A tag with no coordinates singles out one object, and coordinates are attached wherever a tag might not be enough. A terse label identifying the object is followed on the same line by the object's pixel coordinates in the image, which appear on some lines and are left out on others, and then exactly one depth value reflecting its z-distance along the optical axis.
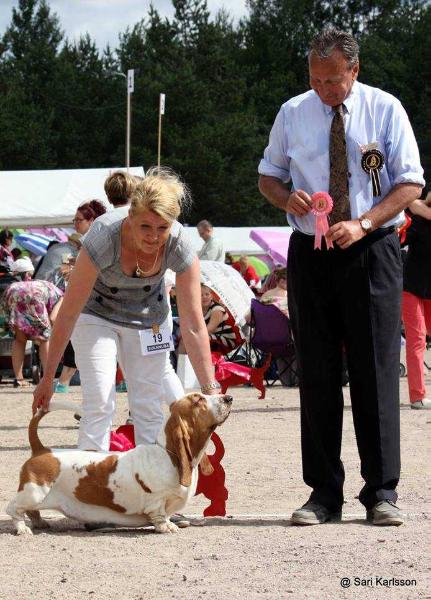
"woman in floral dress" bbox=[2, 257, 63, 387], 13.14
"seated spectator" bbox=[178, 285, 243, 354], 12.20
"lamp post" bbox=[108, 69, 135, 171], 35.82
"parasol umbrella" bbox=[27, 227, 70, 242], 27.06
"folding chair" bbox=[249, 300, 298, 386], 13.24
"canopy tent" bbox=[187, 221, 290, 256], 30.70
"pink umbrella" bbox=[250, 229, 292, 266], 23.84
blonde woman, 4.91
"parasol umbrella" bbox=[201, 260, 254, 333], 13.27
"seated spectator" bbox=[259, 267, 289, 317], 13.69
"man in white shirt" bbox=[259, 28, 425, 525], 4.88
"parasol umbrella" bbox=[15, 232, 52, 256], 23.52
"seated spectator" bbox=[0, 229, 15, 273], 15.99
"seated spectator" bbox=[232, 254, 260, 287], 21.11
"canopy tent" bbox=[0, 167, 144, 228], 20.59
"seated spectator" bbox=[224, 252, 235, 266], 25.09
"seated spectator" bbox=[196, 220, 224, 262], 17.03
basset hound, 4.79
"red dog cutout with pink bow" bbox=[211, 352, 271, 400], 9.84
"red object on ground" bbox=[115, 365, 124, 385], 10.51
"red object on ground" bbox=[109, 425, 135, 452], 5.59
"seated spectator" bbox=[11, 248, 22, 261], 19.12
